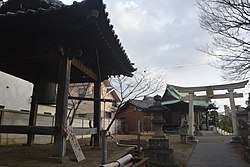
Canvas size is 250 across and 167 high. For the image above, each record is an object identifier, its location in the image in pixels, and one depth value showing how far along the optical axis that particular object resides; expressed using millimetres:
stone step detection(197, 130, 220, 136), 24684
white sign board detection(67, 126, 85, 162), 4767
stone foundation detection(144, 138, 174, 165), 9391
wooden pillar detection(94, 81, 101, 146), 7486
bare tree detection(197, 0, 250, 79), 7875
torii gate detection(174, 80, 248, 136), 17897
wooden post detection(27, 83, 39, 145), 7945
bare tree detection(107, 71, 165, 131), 10673
